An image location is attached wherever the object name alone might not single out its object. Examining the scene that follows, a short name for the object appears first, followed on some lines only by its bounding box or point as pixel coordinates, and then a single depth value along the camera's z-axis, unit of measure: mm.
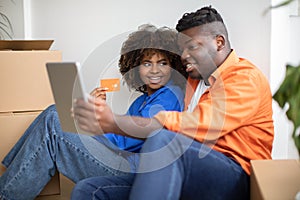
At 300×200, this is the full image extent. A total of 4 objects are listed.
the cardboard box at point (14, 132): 2020
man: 1207
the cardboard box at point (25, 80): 2029
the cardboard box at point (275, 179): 1128
